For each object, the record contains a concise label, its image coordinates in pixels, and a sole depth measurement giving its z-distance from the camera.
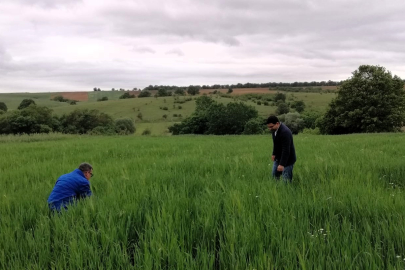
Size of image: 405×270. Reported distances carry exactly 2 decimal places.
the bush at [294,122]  54.49
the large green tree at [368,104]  37.62
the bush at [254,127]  51.66
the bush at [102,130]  52.41
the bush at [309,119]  59.17
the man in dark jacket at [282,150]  5.73
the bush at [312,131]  44.74
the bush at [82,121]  56.81
